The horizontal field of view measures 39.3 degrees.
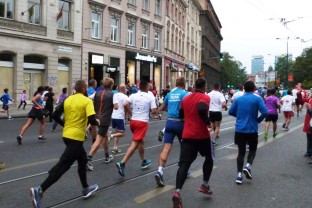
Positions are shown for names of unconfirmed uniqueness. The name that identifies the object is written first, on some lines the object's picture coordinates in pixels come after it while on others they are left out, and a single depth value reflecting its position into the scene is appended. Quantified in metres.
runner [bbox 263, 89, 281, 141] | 13.83
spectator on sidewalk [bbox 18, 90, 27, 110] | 25.82
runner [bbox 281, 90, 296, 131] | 17.28
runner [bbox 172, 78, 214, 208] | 5.95
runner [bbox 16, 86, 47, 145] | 12.52
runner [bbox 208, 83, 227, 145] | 12.57
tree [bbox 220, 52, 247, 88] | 137.12
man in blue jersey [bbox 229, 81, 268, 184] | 7.40
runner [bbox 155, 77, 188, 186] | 7.19
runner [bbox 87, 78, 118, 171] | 8.60
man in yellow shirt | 5.85
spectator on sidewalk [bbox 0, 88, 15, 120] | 21.73
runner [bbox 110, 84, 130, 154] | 9.42
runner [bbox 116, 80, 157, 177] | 7.89
